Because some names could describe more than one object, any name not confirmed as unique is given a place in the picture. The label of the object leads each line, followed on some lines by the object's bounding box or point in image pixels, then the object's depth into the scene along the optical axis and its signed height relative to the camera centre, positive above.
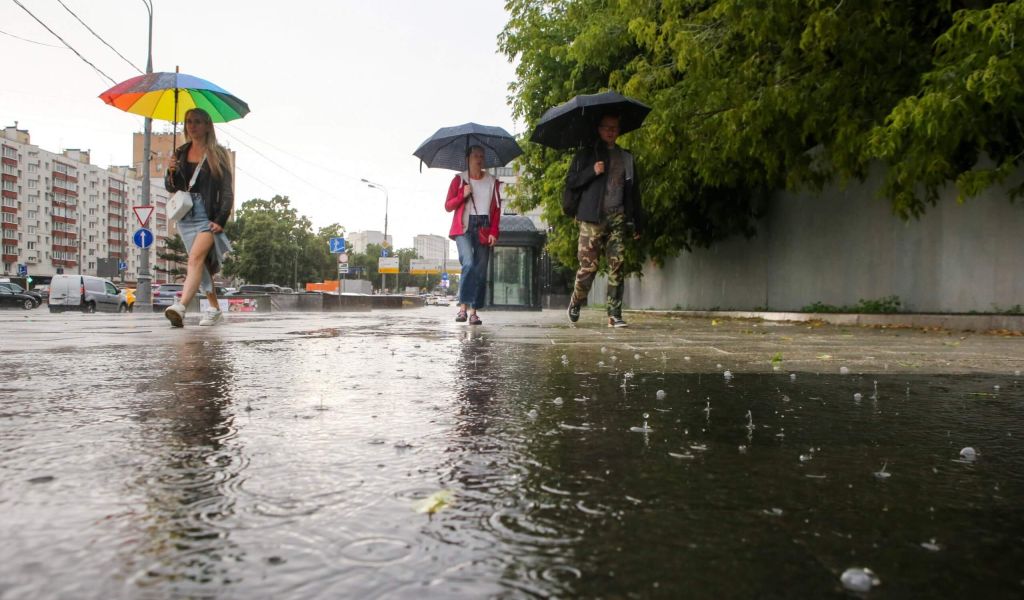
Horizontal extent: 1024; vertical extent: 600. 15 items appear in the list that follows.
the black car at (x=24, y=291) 36.39 -0.01
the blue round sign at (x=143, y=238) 23.61 +1.74
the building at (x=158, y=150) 134.38 +26.34
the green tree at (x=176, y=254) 95.25 +5.18
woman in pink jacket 8.84 +0.95
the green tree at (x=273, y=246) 81.94 +5.30
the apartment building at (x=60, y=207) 111.44 +14.21
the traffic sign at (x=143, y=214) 23.14 +2.46
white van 30.35 -0.10
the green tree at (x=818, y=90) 7.43 +2.56
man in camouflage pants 7.91 +1.03
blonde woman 7.41 +1.05
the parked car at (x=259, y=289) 62.34 +0.35
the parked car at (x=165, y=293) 38.71 -0.07
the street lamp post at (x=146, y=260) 24.44 +1.08
